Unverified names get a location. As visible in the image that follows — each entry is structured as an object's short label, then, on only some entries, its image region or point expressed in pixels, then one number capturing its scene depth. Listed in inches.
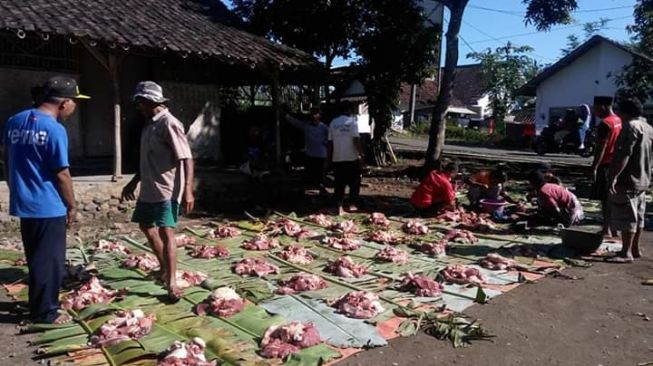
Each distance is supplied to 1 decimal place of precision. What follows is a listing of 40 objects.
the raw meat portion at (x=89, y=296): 191.5
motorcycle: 884.6
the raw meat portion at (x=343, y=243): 283.4
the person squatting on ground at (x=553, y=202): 324.5
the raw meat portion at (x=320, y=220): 338.9
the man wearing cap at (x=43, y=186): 171.2
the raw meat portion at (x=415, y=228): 317.7
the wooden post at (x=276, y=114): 488.2
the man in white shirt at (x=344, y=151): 364.8
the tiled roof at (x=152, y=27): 336.8
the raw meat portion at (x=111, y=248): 271.4
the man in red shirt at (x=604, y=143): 299.6
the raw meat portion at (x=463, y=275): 224.8
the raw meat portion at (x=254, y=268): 233.6
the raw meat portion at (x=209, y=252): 264.5
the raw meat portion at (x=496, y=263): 247.6
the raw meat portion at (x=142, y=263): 235.6
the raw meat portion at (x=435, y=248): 271.8
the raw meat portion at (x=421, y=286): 209.3
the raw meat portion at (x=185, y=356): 146.8
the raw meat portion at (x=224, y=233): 308.9
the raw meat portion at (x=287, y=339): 156.3
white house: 1159.0
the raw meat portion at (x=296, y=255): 256.2
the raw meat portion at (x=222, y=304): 185.2
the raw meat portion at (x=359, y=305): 186.1
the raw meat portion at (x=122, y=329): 163.2
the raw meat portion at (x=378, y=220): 340.2
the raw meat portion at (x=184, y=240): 290.2
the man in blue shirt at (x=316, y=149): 441.2
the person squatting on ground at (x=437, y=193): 364.5
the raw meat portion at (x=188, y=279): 213.5
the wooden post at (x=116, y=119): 381.4
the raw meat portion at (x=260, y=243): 280.8
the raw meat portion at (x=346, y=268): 234.5
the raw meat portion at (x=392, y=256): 256.8
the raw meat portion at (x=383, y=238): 298.0
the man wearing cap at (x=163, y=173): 193.9
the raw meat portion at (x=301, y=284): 211.0
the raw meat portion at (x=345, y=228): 316.2
